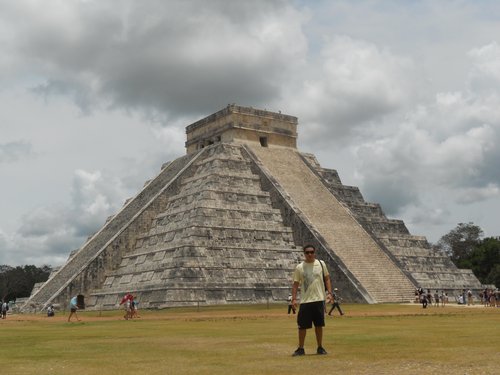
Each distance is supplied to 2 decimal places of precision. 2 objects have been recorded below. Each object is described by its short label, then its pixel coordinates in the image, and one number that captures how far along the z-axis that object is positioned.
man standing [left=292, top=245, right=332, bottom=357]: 9.48
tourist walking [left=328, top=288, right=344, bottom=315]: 30.79
